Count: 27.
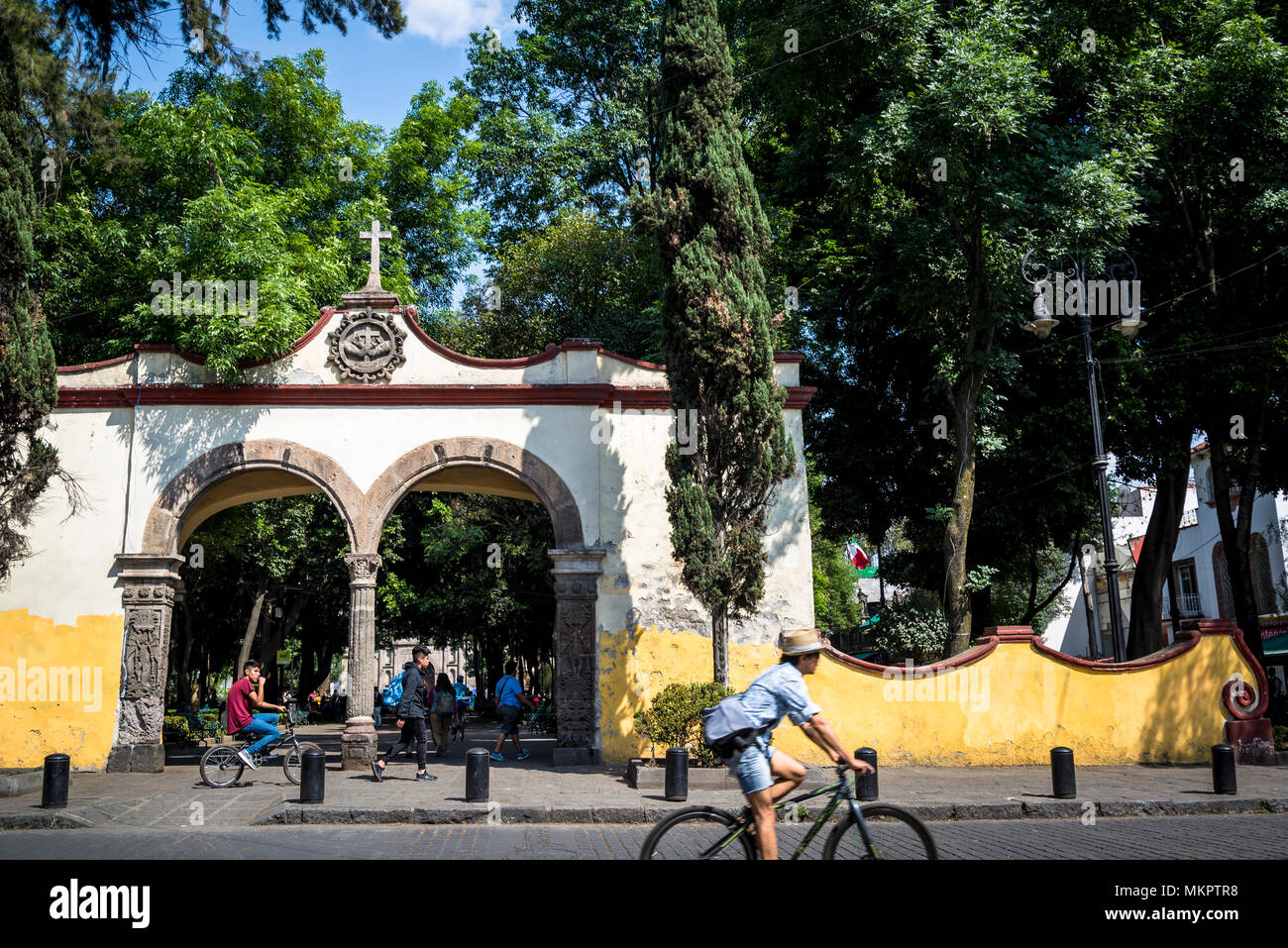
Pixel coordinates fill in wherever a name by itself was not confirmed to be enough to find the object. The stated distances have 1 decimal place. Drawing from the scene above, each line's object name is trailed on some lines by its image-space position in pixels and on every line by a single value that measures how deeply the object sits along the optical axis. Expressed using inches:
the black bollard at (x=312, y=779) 385.4
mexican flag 1218.6
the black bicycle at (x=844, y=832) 212.5
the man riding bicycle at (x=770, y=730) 218.2
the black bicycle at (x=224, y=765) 449.7
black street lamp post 525.0
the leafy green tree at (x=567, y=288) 915.4
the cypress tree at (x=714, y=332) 506.6
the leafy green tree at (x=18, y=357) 431.5
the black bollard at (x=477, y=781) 393.7
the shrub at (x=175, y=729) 745.0
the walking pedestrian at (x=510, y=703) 622.2
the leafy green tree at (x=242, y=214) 615.2
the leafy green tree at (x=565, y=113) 1027.3
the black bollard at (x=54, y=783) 378.6
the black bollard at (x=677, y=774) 407.5
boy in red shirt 455.5
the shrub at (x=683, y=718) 466.0
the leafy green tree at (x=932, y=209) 604.7
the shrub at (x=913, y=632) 658.2
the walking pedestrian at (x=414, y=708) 481.7
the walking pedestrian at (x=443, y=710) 593.6
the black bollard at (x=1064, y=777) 401.1
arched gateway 542.0
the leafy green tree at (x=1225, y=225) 648.4
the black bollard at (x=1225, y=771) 413.4
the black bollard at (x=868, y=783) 397.1
